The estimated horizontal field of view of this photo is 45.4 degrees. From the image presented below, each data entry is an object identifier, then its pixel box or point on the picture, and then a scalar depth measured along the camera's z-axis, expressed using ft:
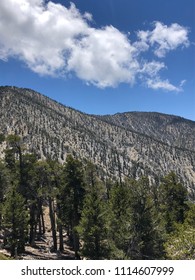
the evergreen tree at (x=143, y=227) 67.15
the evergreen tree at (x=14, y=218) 72.57
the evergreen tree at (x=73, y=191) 83.60
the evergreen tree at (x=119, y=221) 66.51
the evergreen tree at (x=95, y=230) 67.88
